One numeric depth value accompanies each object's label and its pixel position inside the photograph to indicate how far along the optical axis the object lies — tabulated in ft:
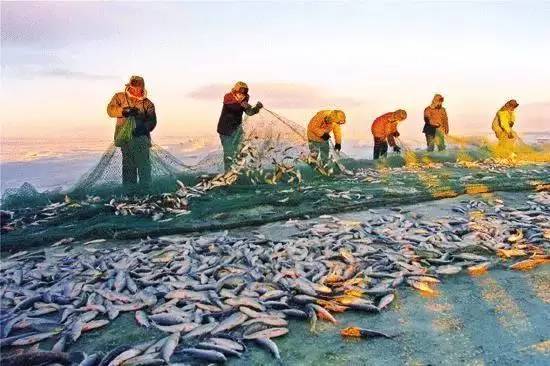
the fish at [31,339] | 11.09
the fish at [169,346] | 10.12
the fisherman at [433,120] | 49.85
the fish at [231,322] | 11.14
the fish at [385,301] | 12.29
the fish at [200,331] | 10.95
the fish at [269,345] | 10.27
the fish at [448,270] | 14.44
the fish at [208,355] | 10.09
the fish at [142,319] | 11.69
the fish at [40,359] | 10.10
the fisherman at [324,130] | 33.32
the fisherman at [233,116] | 29.45
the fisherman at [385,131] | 44.45
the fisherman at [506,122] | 48.62
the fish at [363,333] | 10.89
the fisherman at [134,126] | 26.78
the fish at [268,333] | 10.83
